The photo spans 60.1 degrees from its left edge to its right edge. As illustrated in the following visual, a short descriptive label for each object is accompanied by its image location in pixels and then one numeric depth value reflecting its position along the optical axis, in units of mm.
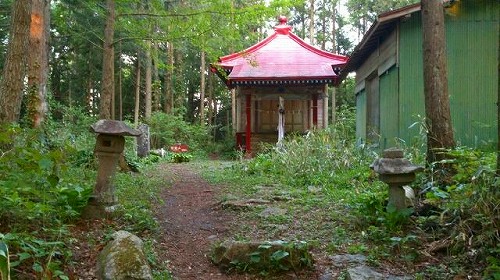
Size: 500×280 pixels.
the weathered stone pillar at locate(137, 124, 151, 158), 15211
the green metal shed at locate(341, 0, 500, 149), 8852
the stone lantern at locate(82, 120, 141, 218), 5062
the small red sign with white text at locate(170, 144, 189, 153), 19466
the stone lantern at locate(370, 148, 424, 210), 4719
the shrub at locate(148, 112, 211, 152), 20891
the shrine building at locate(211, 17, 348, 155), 15906
